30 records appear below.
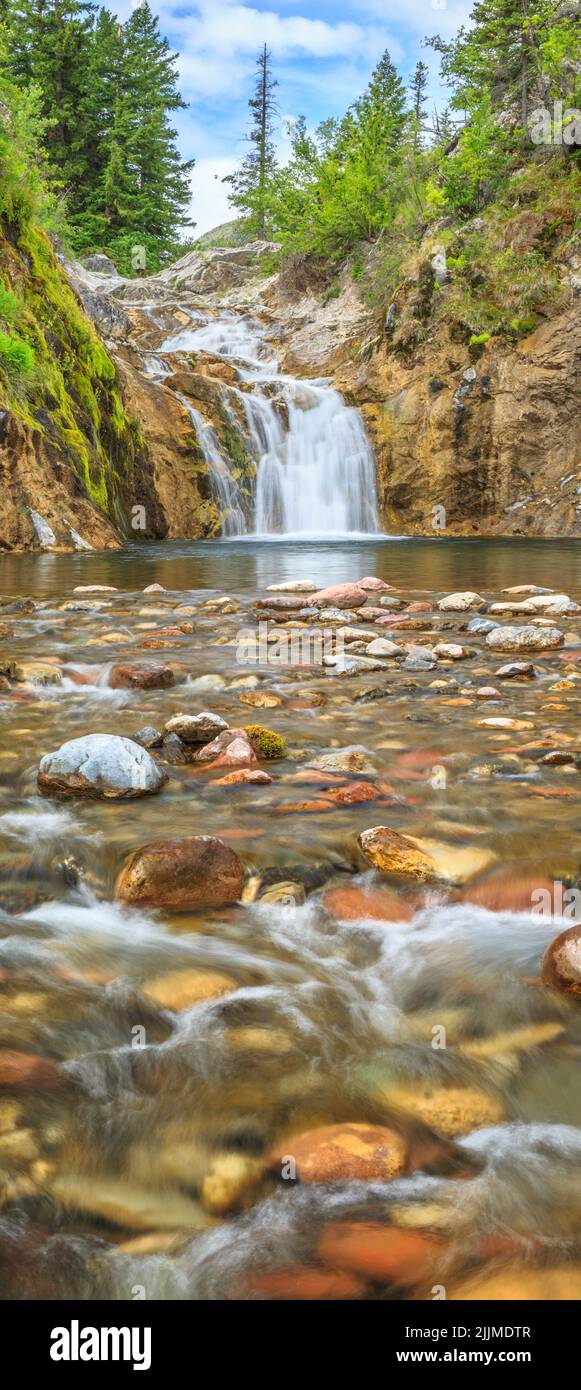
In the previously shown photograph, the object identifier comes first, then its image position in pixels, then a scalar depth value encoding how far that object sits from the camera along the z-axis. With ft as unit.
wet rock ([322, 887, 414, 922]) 7.85
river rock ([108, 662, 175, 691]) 15.94
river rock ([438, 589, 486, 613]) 25.50
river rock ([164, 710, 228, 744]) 12.50
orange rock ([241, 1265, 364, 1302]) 4.05
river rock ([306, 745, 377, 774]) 11.35
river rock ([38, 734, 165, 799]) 10.41
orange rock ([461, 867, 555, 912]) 8.05
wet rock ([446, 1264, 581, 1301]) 4.06
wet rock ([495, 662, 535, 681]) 16.62
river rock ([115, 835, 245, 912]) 8.09
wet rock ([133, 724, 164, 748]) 12.42
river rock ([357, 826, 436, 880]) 8.49
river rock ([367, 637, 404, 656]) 18.89
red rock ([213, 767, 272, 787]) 10.94
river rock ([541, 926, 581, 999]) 6.55
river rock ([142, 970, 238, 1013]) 6.60
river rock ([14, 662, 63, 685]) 16.39
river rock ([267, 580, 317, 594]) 29.53
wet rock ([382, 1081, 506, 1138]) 5.36
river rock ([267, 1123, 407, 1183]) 4.86
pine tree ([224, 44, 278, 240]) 133.59
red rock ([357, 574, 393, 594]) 30.45
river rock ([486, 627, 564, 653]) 19.47
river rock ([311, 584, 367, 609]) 26.07
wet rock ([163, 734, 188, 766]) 11.85
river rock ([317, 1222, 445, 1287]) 4.18
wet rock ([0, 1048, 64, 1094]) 5.39
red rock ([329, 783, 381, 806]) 10.27
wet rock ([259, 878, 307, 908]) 8.07
